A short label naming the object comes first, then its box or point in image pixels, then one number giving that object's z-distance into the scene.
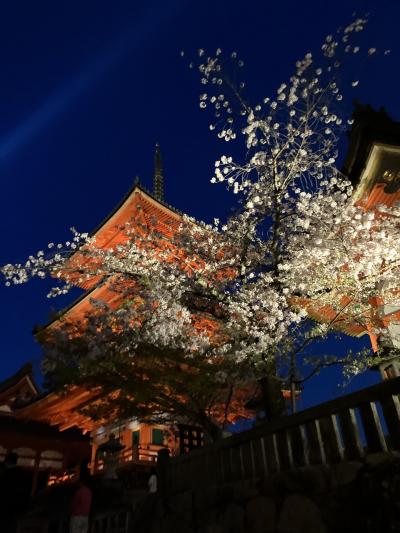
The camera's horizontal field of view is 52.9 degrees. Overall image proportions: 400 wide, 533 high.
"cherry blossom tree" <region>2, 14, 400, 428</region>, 9.18
